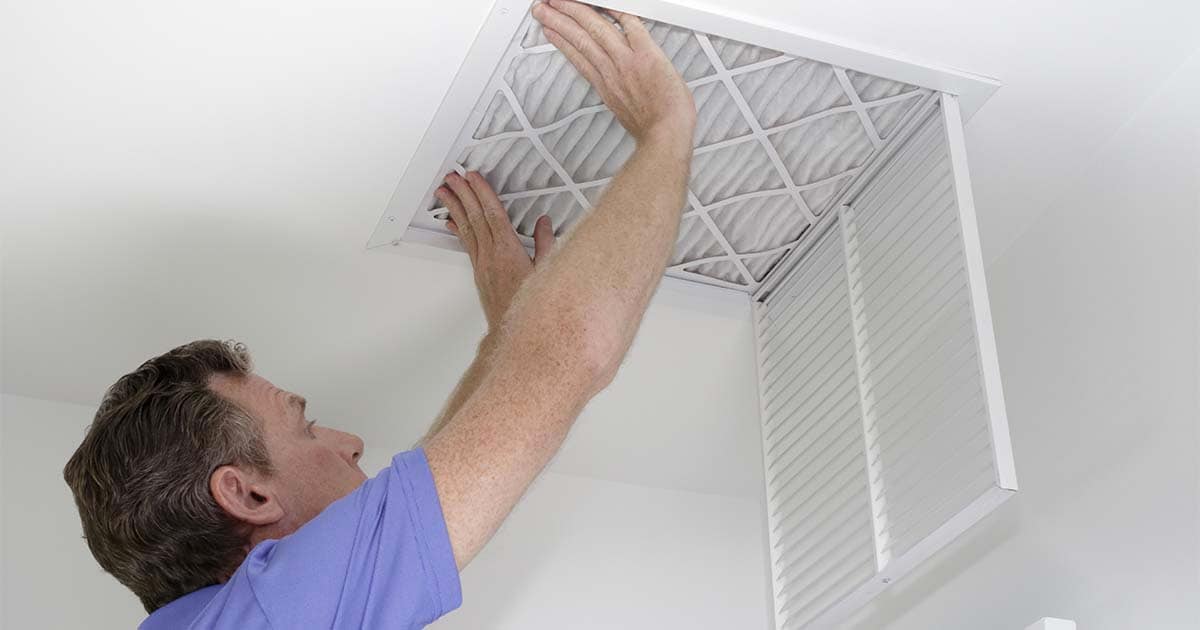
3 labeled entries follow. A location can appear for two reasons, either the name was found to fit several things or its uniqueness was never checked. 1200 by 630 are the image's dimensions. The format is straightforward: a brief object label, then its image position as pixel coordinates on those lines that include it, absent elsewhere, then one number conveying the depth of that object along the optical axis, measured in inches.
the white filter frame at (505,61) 69.2
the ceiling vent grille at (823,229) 70.1
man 50.0
